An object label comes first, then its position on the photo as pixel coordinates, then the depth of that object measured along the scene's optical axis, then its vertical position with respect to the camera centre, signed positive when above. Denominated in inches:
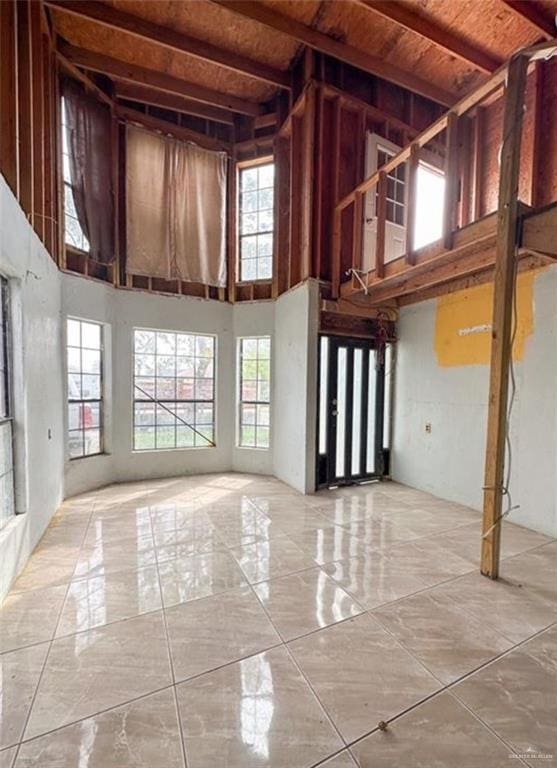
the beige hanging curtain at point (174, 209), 198.1 +89.9
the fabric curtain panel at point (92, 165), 175.2 +100.1
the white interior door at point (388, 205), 187.3 +88.7
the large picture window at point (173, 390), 207.2 -14.5
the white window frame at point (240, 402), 222.7 -22.0
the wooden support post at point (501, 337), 103.3 +9.3
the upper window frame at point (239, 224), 215.6 +87.3
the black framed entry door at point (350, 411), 192.4 -23.6
